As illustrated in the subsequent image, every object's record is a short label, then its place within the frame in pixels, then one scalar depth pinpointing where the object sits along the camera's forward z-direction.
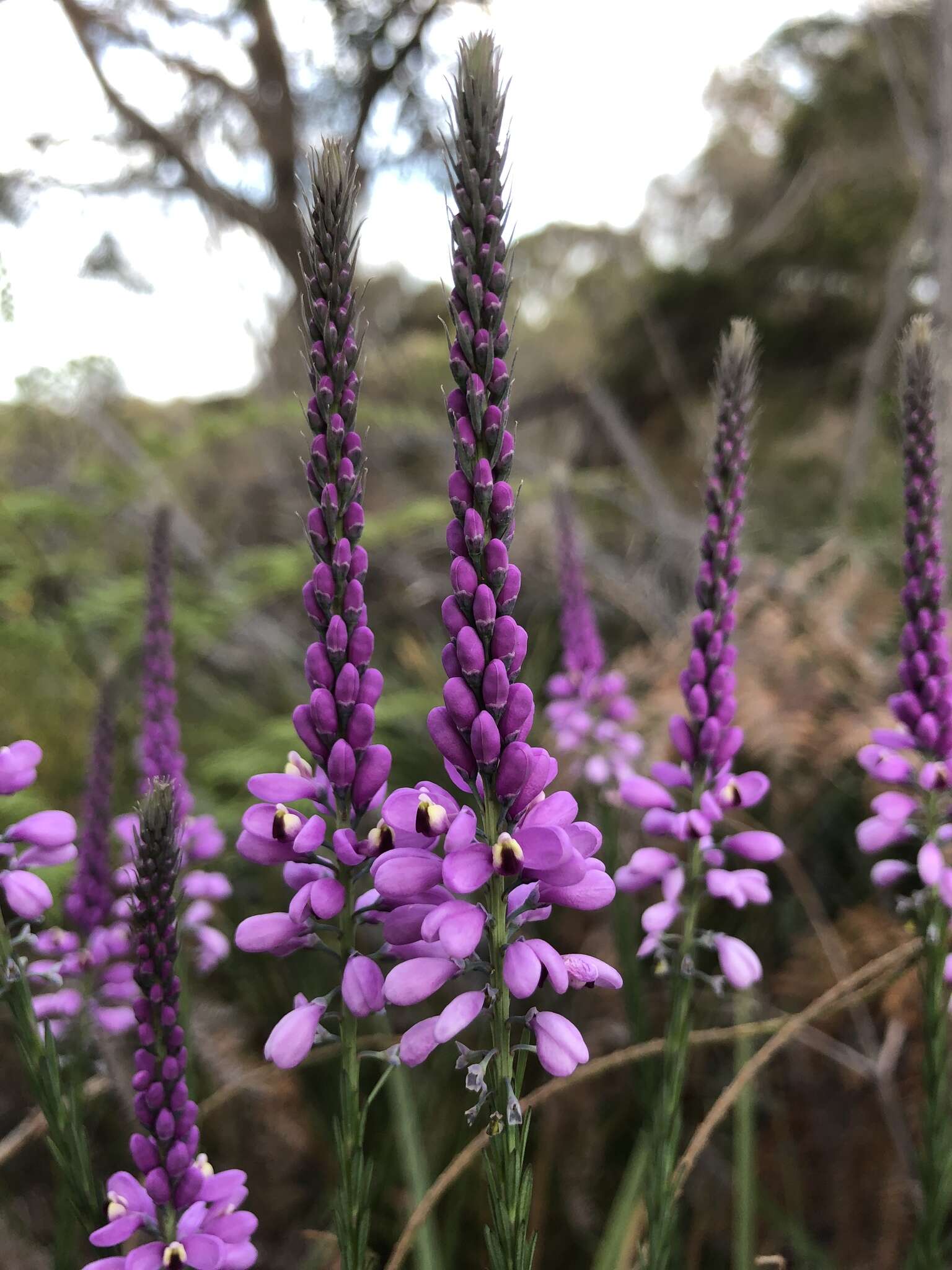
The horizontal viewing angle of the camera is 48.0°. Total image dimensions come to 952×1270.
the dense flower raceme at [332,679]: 0.10
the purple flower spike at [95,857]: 0.17
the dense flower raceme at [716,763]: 0.15
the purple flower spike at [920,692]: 0.16
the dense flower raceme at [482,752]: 0.10
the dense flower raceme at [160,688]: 0.17
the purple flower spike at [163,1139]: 0.11
